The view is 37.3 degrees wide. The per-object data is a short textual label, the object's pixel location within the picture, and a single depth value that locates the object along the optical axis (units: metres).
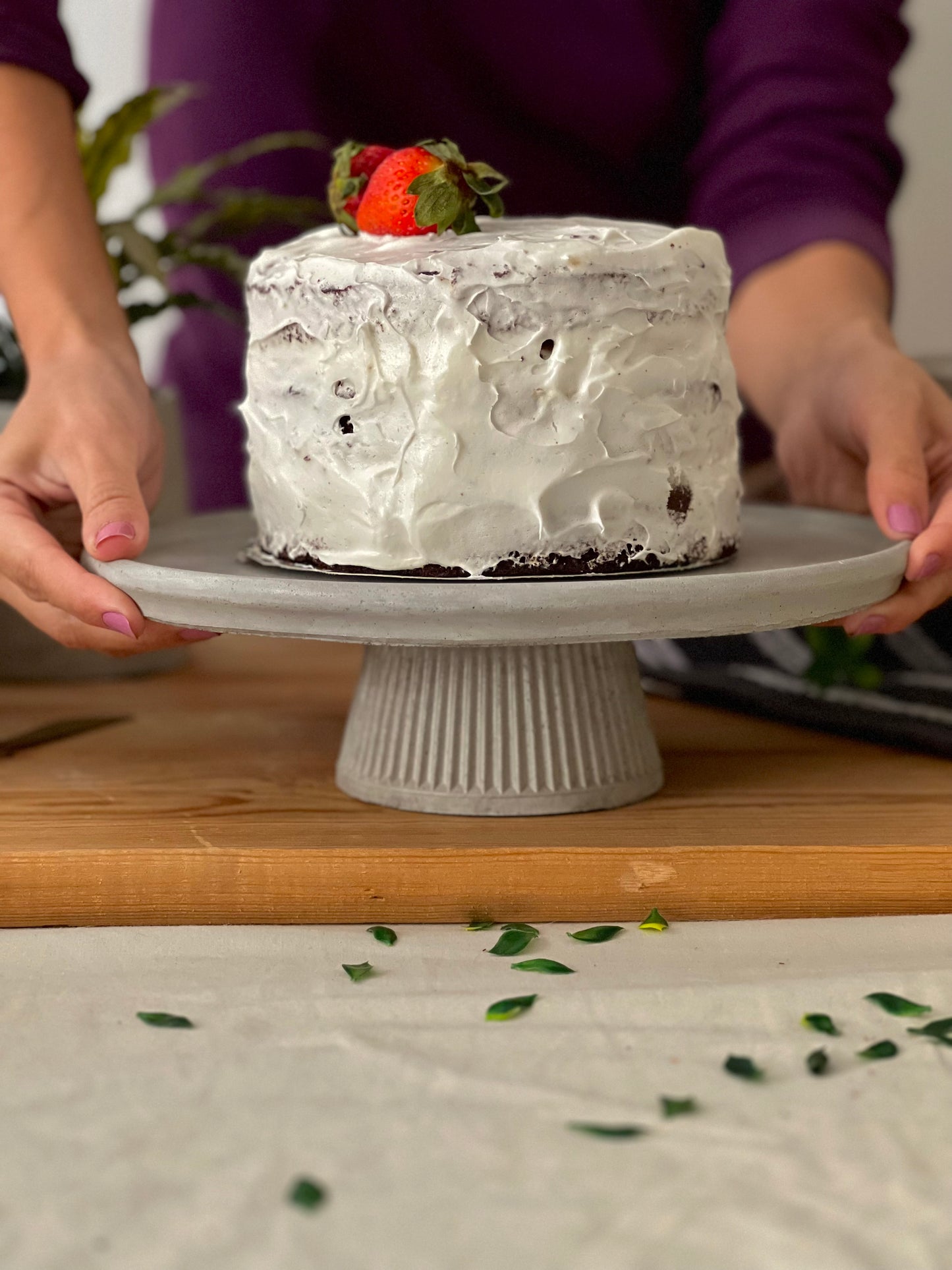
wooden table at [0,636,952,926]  0.88
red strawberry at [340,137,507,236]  0.89
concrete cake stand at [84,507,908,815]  0.80
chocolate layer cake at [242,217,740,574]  0.88
